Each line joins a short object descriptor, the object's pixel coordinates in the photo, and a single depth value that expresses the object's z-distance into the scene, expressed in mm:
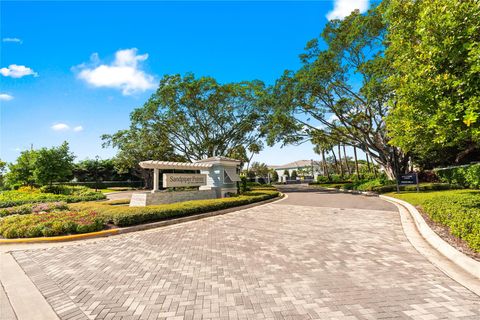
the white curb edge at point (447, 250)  4425
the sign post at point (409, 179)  17188
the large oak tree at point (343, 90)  19011
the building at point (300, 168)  85312
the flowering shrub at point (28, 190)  21516
